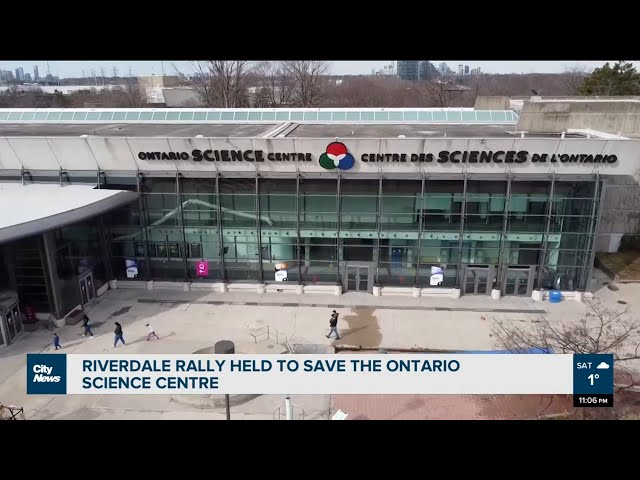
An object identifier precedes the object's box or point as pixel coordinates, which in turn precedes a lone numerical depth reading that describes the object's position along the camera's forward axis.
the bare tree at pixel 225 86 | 65.81
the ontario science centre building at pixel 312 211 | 23.73
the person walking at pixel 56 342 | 20.23
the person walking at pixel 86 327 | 21.53
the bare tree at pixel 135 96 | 92.68
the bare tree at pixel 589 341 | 16.17
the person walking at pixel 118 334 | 20.48
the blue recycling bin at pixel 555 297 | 25.41
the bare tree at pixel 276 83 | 78.71
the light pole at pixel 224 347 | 17.28
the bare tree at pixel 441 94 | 80.31
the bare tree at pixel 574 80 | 82.01
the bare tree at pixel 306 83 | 74.88
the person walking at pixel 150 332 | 21.52
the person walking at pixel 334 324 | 21.20
